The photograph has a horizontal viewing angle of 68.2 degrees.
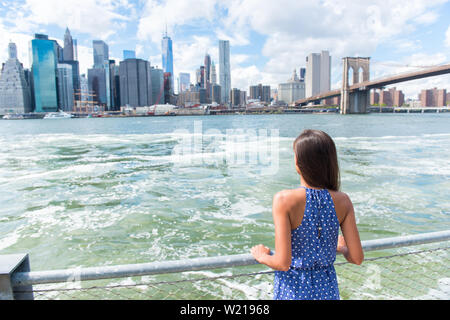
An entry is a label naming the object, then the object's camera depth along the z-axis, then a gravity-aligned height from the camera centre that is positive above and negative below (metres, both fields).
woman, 1.24 -0.41
